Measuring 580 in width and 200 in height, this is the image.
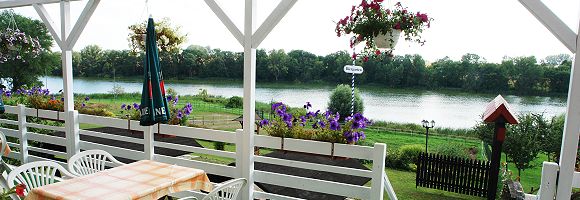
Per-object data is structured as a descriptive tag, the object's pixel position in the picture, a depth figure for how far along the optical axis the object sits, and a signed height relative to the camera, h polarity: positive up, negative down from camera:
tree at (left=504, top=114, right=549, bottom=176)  7.06 -1.18
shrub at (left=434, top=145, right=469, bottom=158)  8.24 -1.61
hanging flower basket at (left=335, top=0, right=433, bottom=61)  2.22 +0.34
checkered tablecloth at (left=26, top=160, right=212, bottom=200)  1.99 -0.66
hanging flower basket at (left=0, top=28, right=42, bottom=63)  3.65 +0.28
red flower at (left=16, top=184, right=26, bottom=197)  1.79 -0.59
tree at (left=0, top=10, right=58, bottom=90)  6.14 +0.13
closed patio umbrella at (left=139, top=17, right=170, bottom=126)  2.59 -0.12
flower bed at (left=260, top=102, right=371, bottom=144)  2.58 -0.36
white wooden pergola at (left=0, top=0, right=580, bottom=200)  1.84 +0.14
